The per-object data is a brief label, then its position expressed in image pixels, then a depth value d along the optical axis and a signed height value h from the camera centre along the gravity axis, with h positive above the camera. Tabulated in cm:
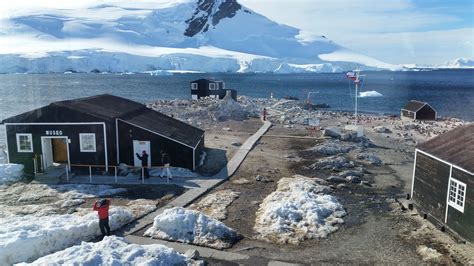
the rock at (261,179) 2542 -658
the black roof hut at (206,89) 7038 -417
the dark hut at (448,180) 1653 -471
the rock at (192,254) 1482 -635
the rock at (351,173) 2632 -648
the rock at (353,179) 2548 -657
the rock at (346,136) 3906 -635
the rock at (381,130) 4674 -692
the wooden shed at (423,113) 5766 -628
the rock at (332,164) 2865 -649
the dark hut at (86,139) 2619 -454
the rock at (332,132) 3994 -616
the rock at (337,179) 2541 -657
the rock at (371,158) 3070 -663
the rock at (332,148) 3366 -648
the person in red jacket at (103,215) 1622 -558
